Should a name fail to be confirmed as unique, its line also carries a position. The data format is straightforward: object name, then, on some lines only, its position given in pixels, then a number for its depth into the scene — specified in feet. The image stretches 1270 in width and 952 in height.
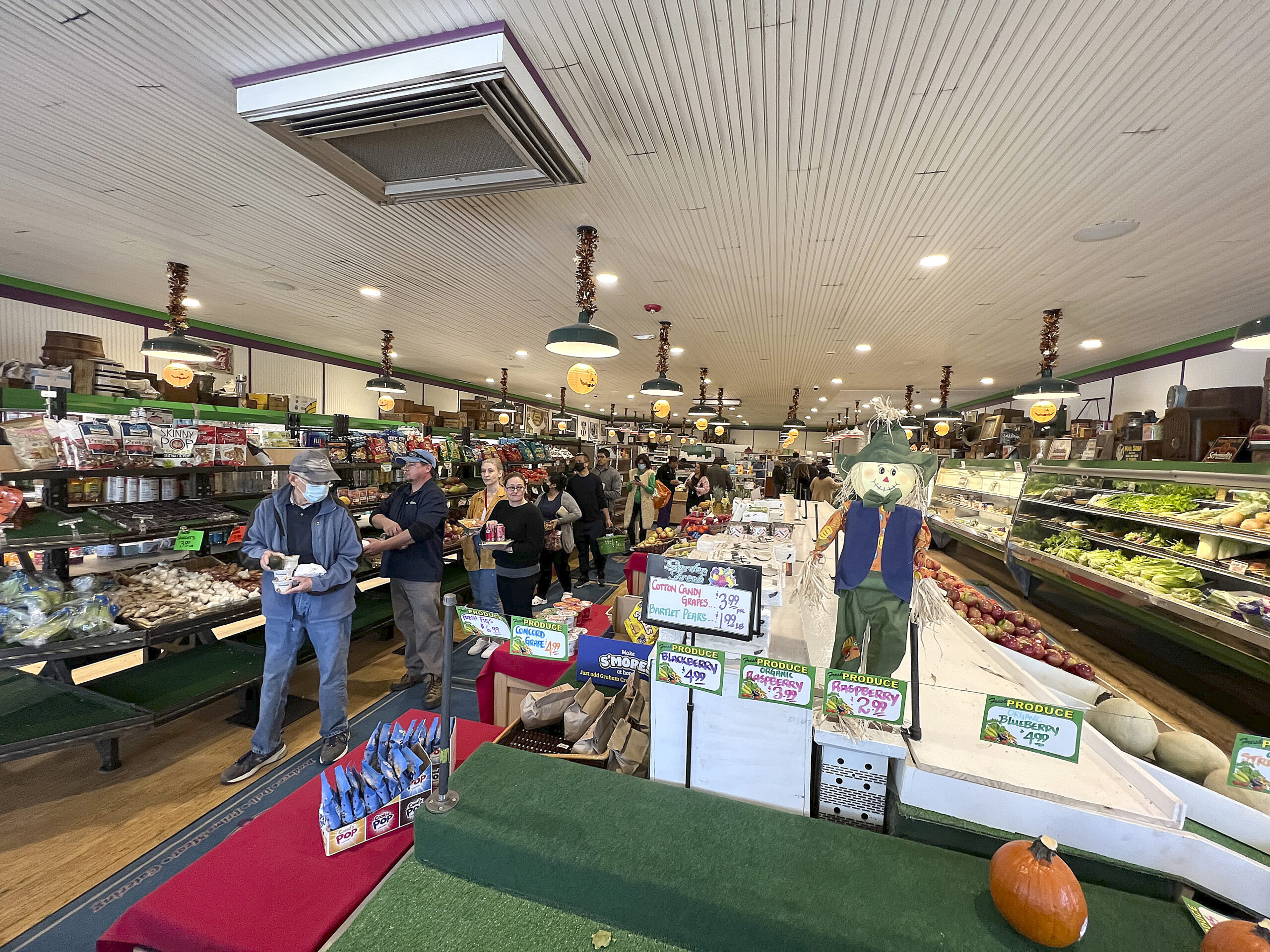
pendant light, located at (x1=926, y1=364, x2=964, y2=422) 30.19
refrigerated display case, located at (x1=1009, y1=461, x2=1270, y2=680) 12.79
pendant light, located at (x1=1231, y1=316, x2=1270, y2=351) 12.42
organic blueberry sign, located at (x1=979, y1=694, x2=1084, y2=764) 4.55
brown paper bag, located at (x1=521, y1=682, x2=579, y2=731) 7.32
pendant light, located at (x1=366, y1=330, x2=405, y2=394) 26.94
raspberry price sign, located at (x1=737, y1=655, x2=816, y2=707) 5.18
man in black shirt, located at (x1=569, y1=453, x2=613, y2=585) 23.27
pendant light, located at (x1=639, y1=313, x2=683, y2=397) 23.47
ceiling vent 8.28
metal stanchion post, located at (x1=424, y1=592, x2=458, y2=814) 4.98
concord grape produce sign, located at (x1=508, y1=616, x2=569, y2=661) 5.37
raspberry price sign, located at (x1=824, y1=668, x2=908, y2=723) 4.92
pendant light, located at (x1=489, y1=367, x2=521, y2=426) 37.70
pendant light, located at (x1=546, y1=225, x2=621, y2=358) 15.40
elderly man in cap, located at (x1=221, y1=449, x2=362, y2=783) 9.86
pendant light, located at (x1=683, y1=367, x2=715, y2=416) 34.06
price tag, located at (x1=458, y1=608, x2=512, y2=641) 5.57
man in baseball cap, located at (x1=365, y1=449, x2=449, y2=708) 12.69
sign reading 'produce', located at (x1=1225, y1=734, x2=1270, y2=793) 4.28
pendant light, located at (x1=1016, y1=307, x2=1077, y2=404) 21.01
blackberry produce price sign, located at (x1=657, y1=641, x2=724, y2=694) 5.49
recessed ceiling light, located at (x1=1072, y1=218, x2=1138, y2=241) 14.14
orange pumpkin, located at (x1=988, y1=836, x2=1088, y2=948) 3.77
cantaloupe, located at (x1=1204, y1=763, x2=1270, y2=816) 4.93
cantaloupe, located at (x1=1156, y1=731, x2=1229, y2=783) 5.36
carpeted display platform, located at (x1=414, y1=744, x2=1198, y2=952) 4.04
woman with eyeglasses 14.05
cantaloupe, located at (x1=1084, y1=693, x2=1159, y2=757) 5.80
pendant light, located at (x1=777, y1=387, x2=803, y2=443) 46.96
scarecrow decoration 5.87
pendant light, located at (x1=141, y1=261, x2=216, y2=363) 18.24
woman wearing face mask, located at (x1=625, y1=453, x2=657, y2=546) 30.12
